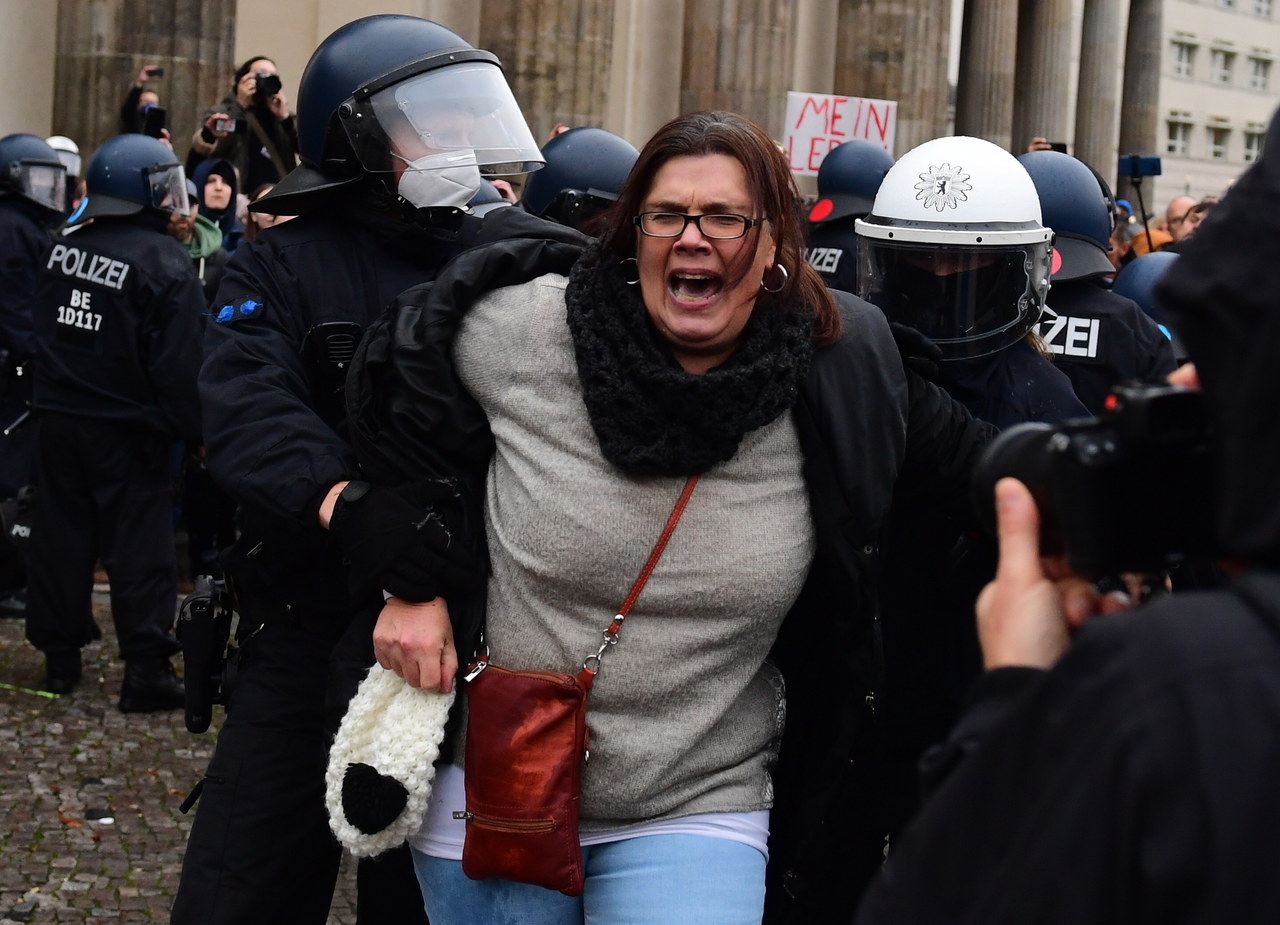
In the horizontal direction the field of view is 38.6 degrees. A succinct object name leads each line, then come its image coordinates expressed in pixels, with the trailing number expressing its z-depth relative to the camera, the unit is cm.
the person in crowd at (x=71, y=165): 987
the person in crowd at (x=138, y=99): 1009
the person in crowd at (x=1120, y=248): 984
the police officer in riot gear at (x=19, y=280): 807
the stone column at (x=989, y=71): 2498
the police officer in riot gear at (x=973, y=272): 328
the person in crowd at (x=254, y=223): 767
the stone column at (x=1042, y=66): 2791
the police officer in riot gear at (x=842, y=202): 651
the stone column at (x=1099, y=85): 2977
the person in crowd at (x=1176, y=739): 103
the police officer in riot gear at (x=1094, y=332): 389
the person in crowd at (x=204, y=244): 854
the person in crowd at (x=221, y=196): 945
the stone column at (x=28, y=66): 1126
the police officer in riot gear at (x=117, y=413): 670
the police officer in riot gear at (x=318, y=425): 279
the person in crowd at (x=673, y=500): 248
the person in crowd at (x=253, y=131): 926
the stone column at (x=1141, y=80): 3400
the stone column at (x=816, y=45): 1823
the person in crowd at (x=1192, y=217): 848
